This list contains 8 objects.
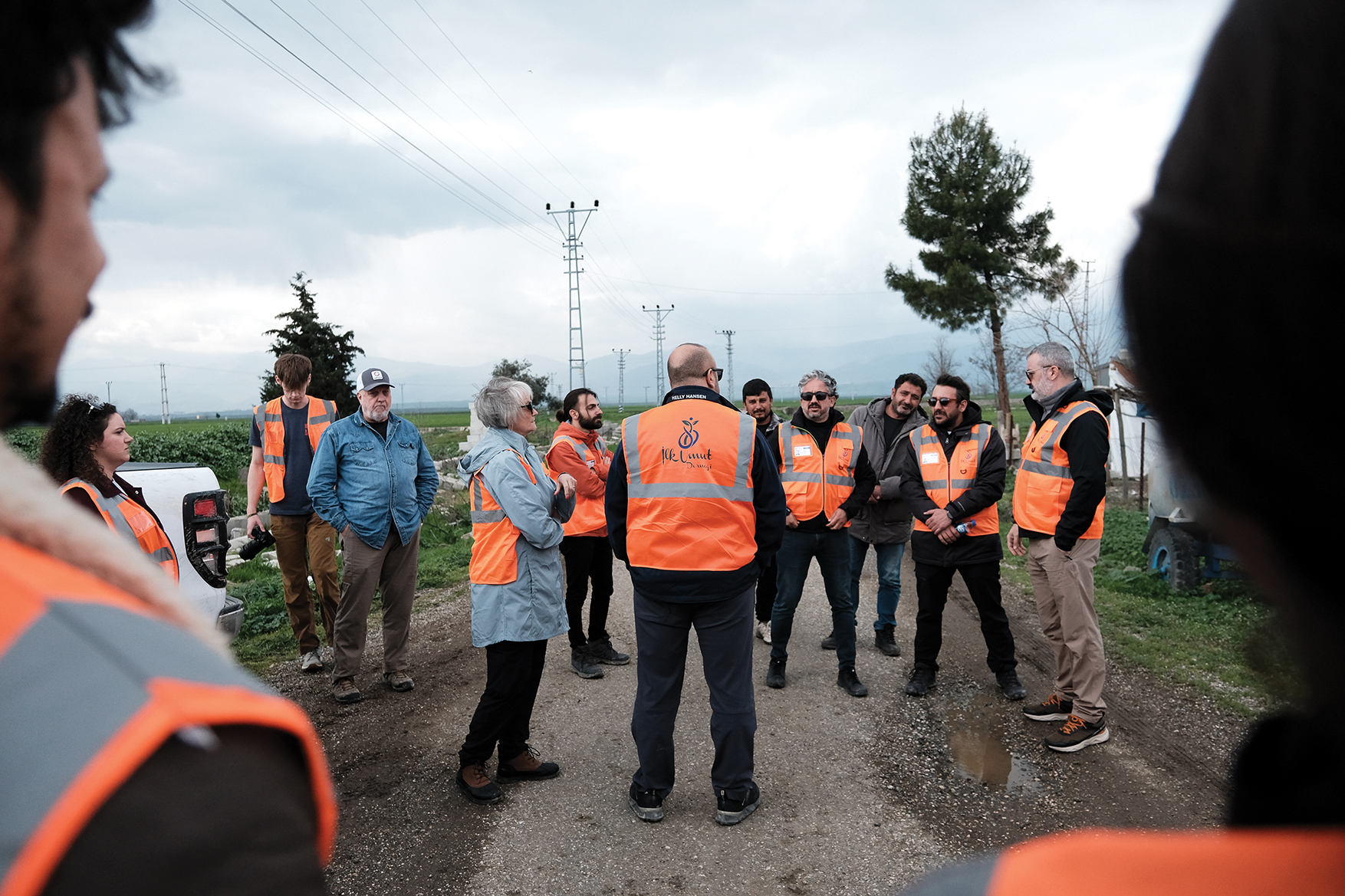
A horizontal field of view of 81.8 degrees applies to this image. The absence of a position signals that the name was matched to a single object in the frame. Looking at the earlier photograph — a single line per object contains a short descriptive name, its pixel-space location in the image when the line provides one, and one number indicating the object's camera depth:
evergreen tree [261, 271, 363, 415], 33.91
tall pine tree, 22.30
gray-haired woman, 4.16
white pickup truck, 4.38
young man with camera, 6.00
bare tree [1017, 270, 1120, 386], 13.04
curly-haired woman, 3.40
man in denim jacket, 5.48
